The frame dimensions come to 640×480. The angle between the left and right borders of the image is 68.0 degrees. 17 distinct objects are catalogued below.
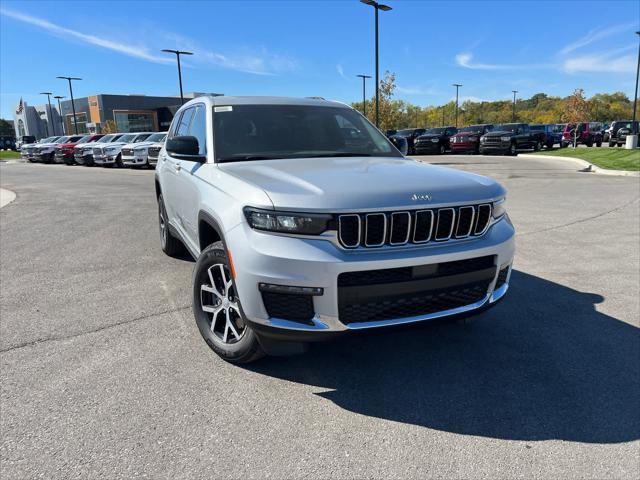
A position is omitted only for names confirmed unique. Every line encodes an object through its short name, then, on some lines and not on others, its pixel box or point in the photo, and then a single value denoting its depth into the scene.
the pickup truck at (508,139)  29.22
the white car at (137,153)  23.39
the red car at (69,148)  32.31
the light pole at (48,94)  64.88
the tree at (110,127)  78.62
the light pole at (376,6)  21.46
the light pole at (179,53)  32.86
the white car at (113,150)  26.00
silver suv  2.57
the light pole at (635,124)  31.11
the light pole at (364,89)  47.83
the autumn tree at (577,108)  65.94
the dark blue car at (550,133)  34.52
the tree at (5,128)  137.62
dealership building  84.06
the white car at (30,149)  35.72
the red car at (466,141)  30.30
